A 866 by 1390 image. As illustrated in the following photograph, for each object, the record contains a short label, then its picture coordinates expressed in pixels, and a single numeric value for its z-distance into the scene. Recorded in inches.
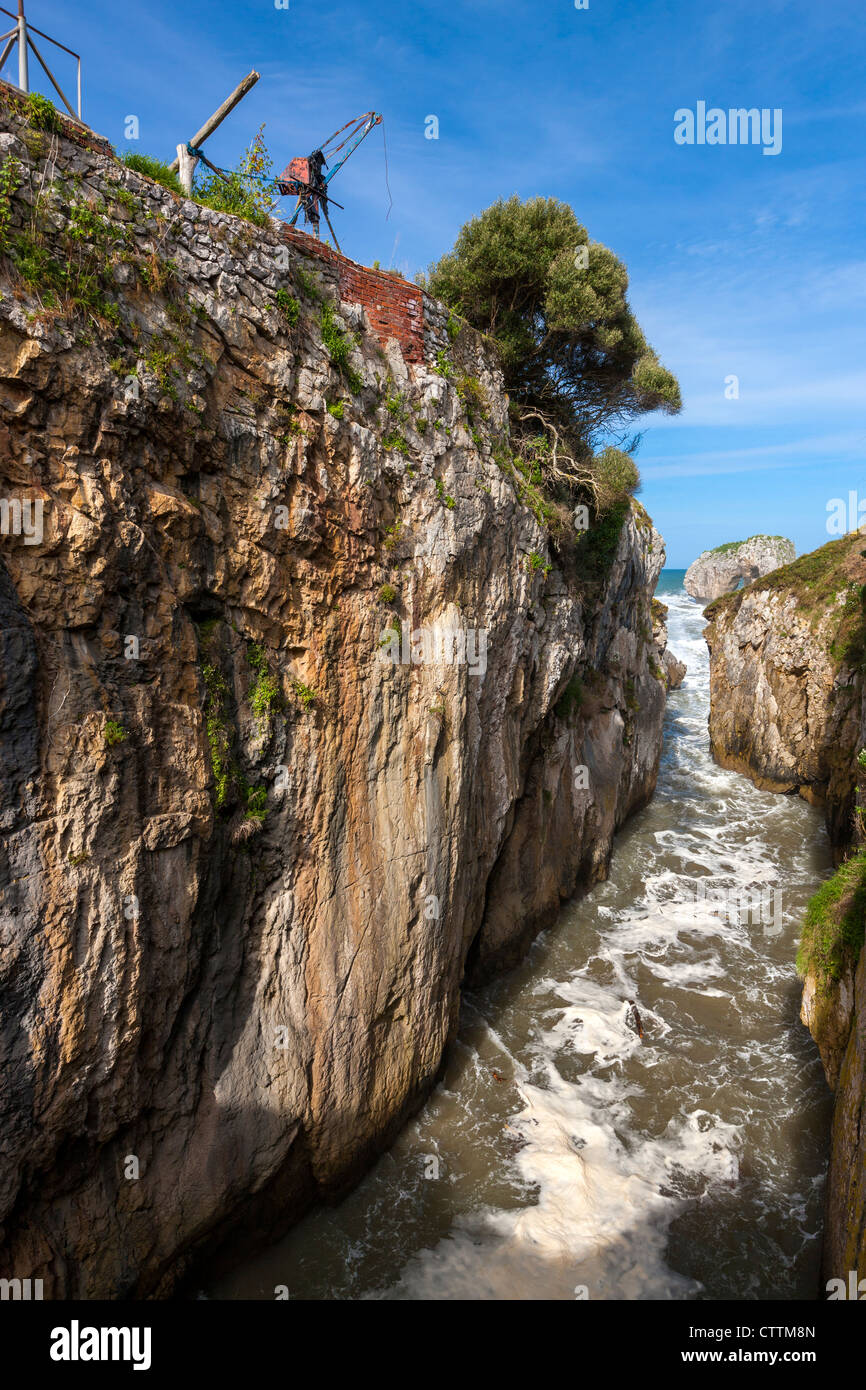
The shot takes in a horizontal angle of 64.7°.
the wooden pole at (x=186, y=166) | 314.0
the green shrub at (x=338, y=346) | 338.0
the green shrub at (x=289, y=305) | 318.0
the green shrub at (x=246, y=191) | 321.7
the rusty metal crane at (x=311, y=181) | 385.1
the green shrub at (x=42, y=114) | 243.9
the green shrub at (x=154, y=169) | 293.7
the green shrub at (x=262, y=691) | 312.2
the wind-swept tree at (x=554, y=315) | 511.5
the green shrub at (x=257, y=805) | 310.8
